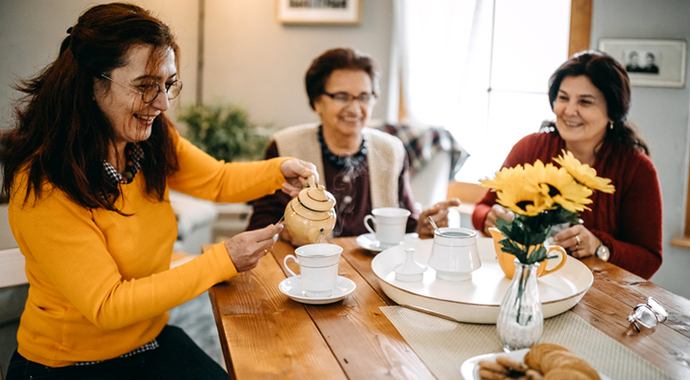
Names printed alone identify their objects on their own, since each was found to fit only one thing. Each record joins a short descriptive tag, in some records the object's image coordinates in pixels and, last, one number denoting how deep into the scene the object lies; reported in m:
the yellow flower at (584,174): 0.80
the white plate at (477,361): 0.81
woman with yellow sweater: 1.10
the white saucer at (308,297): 1.13
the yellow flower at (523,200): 0.82
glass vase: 0.89
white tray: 1.04
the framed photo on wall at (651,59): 2.32
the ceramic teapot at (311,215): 1.24
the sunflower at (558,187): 0.80
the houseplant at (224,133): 3.27
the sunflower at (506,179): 0.85
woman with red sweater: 1.65
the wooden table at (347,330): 0.87
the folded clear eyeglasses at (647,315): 1.04
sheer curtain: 2.96
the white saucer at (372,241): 1.53
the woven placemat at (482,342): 0.87
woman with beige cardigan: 2.07
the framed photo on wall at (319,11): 3.51
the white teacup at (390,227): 1.53
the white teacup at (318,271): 1.13
